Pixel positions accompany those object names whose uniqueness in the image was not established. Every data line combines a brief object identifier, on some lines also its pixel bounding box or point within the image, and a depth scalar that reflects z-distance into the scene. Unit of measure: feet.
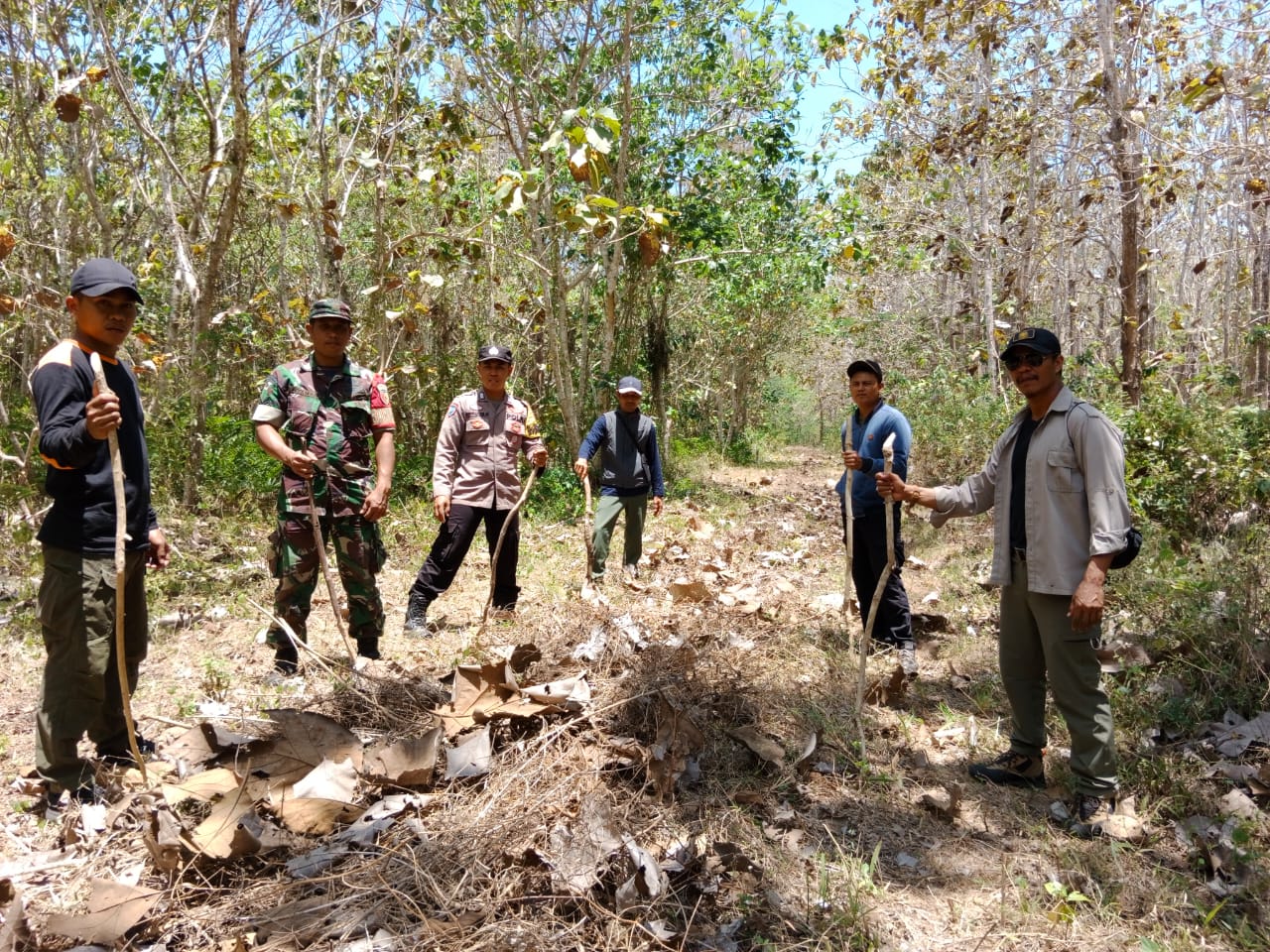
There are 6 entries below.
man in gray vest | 19.57
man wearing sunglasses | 9.52
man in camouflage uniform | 12.95
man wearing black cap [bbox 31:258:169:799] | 8.87
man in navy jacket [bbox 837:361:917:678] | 15.11
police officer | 16.48
